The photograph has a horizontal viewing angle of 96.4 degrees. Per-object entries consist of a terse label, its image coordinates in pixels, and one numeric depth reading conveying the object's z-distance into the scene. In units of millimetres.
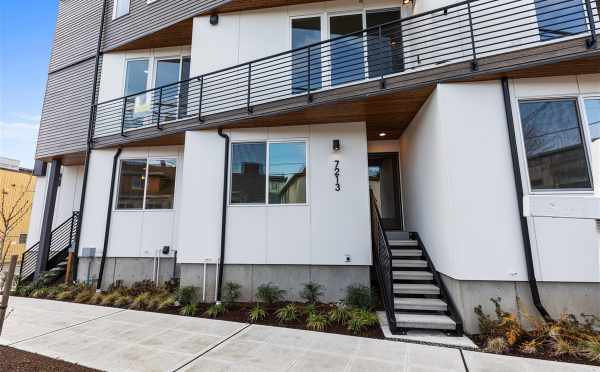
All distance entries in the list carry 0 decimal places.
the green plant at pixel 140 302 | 5952
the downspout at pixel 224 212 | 6019
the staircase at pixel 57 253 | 8254
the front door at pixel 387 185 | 7478
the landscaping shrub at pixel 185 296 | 5855
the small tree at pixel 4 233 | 3593
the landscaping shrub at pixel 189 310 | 5432
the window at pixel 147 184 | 7648
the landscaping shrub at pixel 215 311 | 5332
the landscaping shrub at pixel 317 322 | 4621
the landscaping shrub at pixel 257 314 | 5075
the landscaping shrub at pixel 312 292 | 5668
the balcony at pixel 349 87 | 4238
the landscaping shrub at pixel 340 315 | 4801
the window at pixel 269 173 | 6230
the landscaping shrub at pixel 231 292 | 5824
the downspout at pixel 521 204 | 3980
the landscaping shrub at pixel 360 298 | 5259
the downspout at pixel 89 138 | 7645
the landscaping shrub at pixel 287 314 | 5012
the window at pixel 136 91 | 8008
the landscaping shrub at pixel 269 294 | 5711
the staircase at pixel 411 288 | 4293
